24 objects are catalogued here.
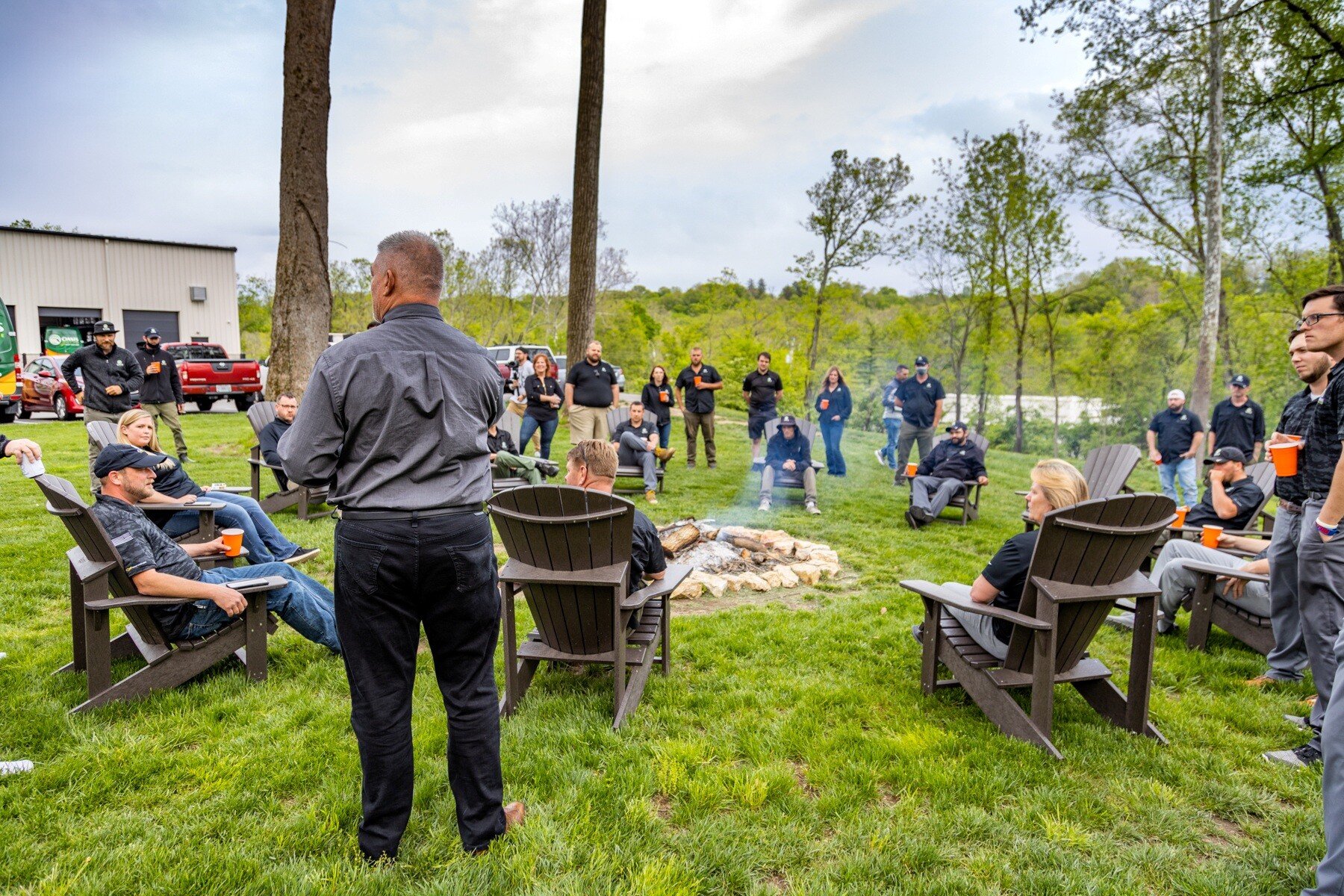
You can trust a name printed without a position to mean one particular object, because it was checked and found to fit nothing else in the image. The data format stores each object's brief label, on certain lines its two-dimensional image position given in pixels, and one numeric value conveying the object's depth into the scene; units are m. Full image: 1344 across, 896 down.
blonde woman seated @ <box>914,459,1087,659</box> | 3.00
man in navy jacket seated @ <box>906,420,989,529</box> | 7.70
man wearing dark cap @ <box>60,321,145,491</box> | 7.75
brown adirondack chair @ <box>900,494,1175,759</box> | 2.80
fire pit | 5.38
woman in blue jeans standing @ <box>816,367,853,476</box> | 10.77
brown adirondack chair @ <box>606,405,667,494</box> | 8.48
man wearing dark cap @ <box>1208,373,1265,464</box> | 8.22
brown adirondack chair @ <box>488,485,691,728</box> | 2.96
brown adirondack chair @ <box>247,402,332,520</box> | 6.96
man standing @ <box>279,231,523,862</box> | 1.90
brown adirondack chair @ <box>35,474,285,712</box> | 3.04
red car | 14.73
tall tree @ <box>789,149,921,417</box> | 17.75
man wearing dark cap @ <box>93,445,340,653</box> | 3.15
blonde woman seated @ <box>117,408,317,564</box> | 4.68
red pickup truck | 17.05
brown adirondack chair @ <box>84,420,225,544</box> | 4.76
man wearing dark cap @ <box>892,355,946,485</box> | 10.12
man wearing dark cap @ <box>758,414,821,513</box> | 8.39
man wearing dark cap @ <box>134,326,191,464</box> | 8.97
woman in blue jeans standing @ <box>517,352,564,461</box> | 9.54
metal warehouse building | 25.00
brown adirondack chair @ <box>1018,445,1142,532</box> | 7.29
